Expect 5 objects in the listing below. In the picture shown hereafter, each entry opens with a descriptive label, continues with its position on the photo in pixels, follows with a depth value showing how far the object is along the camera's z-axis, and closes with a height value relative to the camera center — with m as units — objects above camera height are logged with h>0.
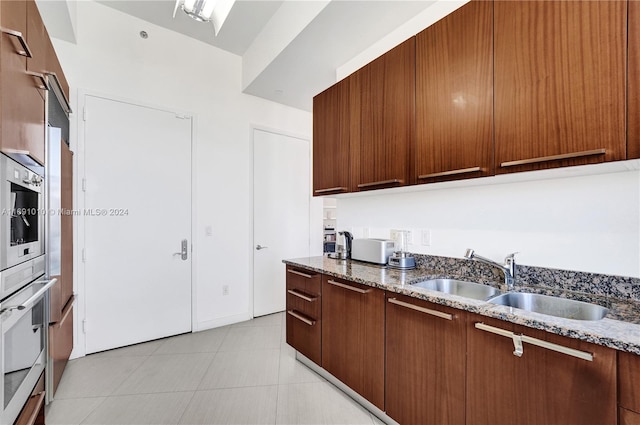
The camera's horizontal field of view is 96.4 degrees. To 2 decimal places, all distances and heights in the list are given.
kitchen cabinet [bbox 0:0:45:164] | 1.05 +0.52
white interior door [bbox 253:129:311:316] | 3.51 +0.03
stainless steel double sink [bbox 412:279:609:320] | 1.26 -0.44
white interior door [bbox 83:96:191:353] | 2.54 -0.09
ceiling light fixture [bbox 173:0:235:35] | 1.84 +1.35
